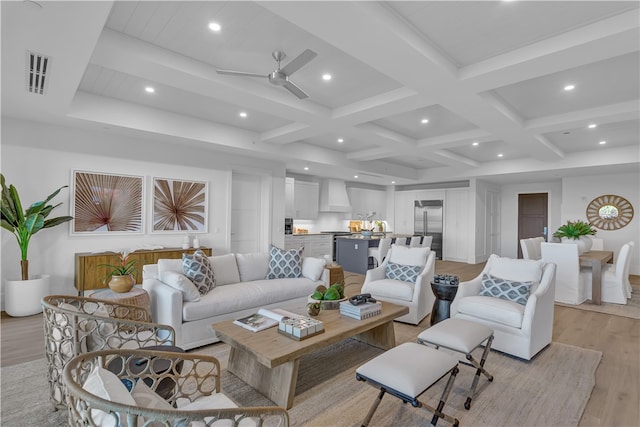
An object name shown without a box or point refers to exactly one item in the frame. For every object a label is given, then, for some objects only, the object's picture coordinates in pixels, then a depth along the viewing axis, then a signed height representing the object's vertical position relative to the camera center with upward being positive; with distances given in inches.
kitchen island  295.3 -34.7
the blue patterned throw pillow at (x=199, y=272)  134.3 -24.8
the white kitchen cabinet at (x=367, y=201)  414.0 +18.5
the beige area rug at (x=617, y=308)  182.1 -52.8
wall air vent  105.3 +49.2
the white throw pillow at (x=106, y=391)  40.4 -24.1
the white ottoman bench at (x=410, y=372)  70.6 -36.0
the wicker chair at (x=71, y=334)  73.5 -29.7
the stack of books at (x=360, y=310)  111.8 -33.3
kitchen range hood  375.6 +21.6
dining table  199.8 -34.1
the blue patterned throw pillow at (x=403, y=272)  164.1 -29.0
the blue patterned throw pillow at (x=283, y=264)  169.2 -26.3
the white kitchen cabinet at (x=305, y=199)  346.3 +16.7
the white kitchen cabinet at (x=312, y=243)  330.3 -30.4
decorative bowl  121.6 -33.7
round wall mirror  306.5 +6.8
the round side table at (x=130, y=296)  120.6 -32.6
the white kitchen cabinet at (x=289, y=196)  328.2 +18.6
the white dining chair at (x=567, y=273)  199.5 -34.2
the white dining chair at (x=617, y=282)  199.6 -39.6
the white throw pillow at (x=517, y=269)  133.1 -22.1
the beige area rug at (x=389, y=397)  84.0 -52.6
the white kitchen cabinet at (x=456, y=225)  377.4 -9.7
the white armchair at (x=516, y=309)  118.6 -35.7
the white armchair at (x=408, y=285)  154.0 -34.1
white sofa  122.3 -33.9
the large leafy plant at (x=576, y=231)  216.4 -8.3
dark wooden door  384.8 +3.5
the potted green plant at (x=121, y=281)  126.4 -27.1
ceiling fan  101.2 +48.8
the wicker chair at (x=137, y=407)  38.0 -25.7
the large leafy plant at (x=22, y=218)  155.9 -3.7
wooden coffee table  86.0 -36.6
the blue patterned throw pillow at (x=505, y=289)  128.6 -29.4
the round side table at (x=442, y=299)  140.3 -36.5
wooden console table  174.7 -31.0
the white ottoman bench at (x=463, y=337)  91.9 -35.8
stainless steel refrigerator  399.5 -5.0
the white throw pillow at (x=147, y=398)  50.4 -30.1
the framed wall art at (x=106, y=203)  184.9 +4.8
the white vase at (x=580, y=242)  211.4 -15.7
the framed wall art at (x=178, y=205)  213.5 +5.0
